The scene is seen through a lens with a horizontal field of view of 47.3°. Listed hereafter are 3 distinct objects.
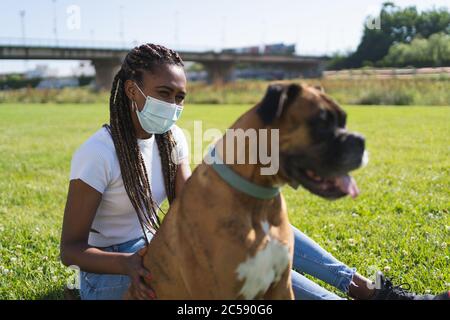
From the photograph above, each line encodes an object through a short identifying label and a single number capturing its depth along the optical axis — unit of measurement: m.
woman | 3.21
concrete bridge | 53.62
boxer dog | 2.44
